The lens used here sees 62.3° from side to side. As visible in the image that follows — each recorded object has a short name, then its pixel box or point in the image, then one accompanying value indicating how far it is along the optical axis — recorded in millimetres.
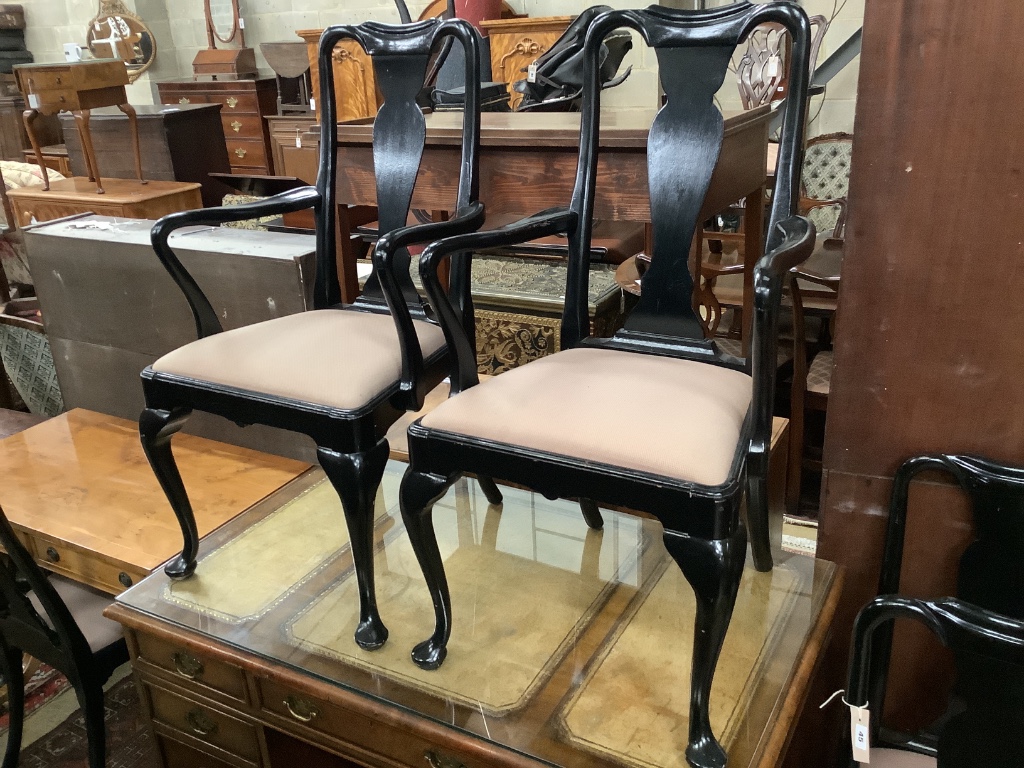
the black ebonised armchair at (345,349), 1291
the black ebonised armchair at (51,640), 1516
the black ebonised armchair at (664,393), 1023
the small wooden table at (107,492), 1932
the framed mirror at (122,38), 6203
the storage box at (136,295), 2008
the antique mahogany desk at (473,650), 1213
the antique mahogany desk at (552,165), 1744
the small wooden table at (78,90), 3770
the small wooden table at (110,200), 3859
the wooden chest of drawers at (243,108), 5746
